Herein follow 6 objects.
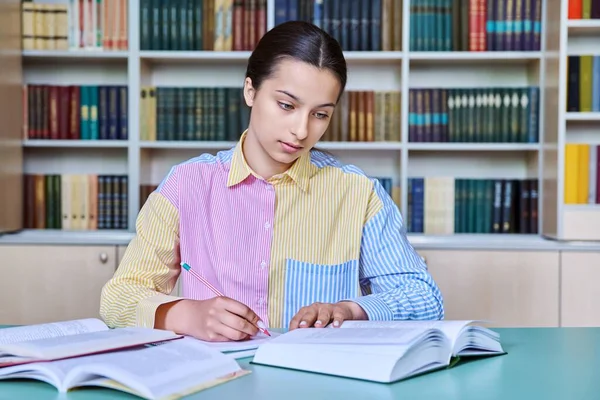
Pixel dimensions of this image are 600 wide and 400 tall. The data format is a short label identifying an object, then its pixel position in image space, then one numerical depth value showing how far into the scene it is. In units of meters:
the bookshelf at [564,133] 2.97
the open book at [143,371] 0.90
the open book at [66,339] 1.01
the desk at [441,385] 0.93
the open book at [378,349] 1.00
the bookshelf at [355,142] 3.17
